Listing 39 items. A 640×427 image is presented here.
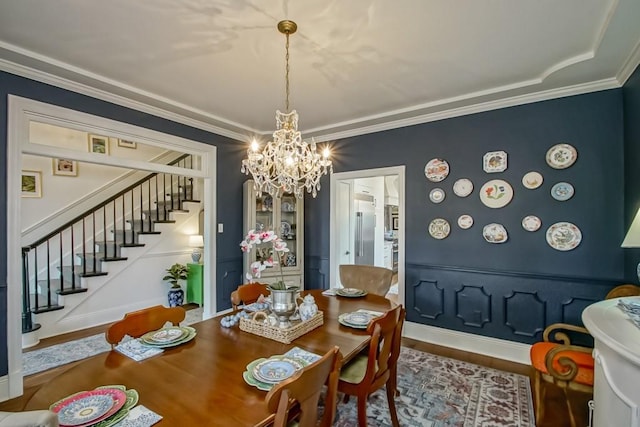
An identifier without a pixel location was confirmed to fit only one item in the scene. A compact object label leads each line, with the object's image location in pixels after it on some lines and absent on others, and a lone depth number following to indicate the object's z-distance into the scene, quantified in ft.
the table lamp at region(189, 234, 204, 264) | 17.20
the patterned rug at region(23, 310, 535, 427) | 6.84
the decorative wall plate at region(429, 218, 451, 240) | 11.14
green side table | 15.90
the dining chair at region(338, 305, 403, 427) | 5.41
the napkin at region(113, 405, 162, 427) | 3.14
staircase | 12.55
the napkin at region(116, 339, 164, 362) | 4.75
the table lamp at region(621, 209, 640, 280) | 4.83
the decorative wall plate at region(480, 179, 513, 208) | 10.03
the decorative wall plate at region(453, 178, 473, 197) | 10.70
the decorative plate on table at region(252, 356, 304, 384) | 4.01
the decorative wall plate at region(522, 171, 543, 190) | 9.53
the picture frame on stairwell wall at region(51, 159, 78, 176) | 14.02
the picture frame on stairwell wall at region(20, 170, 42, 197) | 13.12
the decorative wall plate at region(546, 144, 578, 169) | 9.07
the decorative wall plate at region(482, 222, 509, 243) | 10.09
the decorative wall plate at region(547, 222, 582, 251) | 9.03
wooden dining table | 3.41
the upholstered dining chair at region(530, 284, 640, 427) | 6.17
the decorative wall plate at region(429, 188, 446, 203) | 11.23
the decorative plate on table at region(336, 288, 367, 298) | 8.59
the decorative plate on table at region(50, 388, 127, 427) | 3.15
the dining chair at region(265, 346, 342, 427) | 3.12
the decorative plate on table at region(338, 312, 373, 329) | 6.16
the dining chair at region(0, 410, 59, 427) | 2.17
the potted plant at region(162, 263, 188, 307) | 15.29
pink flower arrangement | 5.83
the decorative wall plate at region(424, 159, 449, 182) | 11.20
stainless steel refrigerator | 17.47
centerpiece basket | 5.41
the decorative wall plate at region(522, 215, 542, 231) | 9.54
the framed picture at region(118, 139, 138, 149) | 16.16
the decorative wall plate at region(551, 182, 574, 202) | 9.10
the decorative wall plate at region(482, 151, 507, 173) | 10.09
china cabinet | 13.80
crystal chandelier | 7.45
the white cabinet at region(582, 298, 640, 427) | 3.31
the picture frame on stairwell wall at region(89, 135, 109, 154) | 15.19
